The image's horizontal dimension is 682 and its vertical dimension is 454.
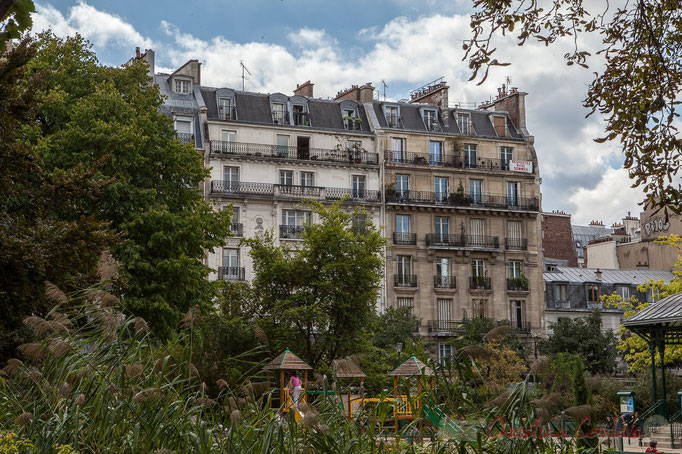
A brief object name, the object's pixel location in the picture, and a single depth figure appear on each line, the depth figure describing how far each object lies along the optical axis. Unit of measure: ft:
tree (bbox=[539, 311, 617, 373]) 163.94
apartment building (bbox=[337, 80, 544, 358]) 170.19
